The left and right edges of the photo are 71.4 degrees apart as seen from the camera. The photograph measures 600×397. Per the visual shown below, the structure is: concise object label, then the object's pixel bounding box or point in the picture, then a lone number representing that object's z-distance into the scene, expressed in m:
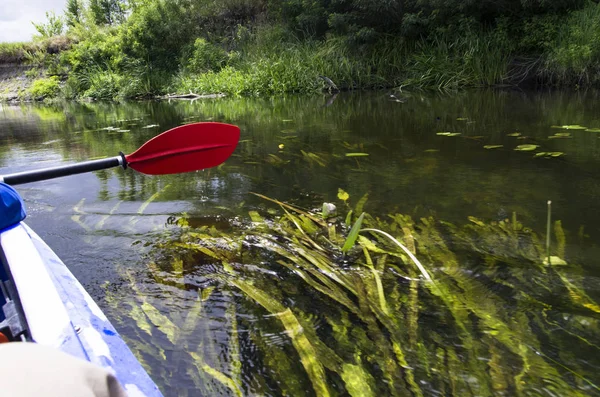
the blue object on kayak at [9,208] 1.07
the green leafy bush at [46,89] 18.08
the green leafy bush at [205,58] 14.63
